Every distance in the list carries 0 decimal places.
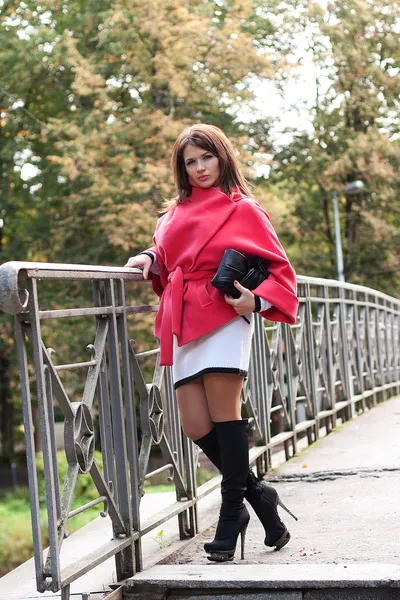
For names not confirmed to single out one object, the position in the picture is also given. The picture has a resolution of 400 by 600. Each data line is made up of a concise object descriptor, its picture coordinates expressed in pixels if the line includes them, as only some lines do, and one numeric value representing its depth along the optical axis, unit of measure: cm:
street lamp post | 2774
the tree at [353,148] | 2775
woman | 374
